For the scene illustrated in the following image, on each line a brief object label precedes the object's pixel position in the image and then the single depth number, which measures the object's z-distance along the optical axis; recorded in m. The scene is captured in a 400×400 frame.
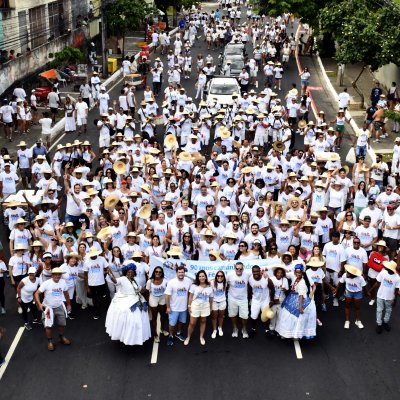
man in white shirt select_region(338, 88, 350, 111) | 25.50
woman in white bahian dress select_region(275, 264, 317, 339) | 11.19
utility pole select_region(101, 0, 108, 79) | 33.94
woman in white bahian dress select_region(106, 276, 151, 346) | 11.07
